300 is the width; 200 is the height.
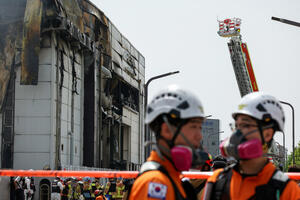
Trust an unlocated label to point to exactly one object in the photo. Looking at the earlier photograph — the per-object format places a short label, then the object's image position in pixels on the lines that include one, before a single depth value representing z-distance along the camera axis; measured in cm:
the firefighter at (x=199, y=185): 745
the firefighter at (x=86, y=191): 1746
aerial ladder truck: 5788
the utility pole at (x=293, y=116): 3772
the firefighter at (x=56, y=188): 1766
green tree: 9205
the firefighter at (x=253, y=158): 387
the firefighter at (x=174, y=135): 343
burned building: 3941
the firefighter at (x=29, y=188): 1839
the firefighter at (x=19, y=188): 1617
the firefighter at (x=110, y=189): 1452
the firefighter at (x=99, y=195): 1450
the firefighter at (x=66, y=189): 1780
